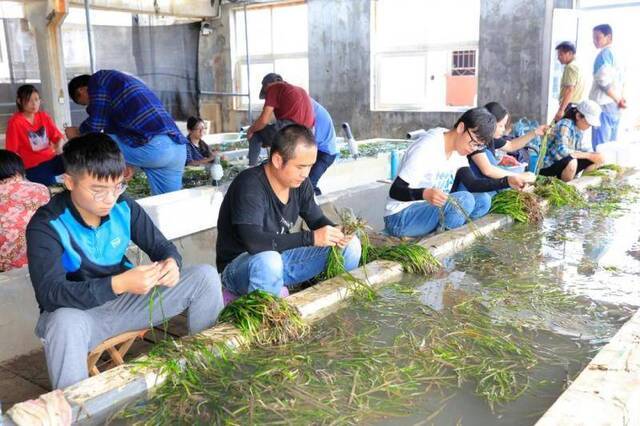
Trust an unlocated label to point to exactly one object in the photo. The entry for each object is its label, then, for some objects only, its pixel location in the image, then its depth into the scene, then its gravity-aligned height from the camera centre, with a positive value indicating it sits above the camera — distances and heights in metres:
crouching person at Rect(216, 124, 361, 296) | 3.16 -0.73
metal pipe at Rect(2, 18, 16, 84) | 10.55 +0.79
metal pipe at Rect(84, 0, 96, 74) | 7.40 +0.66
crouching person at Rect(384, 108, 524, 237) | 4.21 -0.70
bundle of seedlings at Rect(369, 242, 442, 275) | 3.62 -1.02
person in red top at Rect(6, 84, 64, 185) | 6.03 -0.34
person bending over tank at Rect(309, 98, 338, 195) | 6.04 -0.50
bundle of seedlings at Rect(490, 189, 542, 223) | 4.92 -0.96
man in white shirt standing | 7.98 +0.04
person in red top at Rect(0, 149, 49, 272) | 3.42 -0.61
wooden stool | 2.44 -1.06
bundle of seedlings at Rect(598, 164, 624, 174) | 6.93 -0.91
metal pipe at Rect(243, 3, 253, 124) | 12.35 +0.88
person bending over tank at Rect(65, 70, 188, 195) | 4.63 -0.15
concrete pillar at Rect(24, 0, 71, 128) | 10.12 +0.73
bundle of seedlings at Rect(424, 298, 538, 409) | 2.32 -1.12
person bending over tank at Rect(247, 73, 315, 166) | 5.71 -0.09
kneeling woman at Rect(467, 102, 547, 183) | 5.12 -0.59
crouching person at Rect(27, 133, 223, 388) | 2.23 -0.71
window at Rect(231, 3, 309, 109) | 14.84 +1.27
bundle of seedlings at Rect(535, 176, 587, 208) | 5.48 -0.96
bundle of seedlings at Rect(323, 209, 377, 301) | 3.23 -0.99
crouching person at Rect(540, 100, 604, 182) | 6.19 -0.57
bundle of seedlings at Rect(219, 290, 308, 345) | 2.64 -1.01
